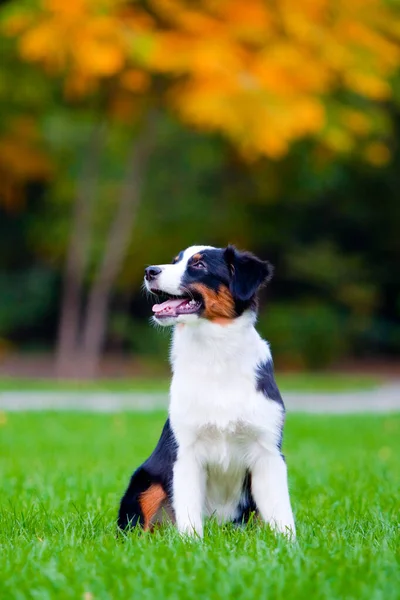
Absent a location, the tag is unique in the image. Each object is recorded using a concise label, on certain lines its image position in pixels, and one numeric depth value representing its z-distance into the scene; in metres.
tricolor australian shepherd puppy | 9.11
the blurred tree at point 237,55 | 29.95
